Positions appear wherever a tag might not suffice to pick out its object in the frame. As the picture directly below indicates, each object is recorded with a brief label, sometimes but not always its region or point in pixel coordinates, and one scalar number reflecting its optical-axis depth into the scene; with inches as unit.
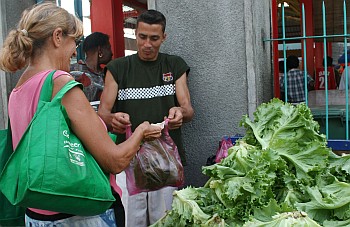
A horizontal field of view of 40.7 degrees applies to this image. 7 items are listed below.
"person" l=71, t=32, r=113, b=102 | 193.6
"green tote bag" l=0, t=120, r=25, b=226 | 101.3
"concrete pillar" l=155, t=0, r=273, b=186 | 171.5
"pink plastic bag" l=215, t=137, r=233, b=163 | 140.5
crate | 172.9
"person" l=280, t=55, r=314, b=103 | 276.5
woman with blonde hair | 91.4
